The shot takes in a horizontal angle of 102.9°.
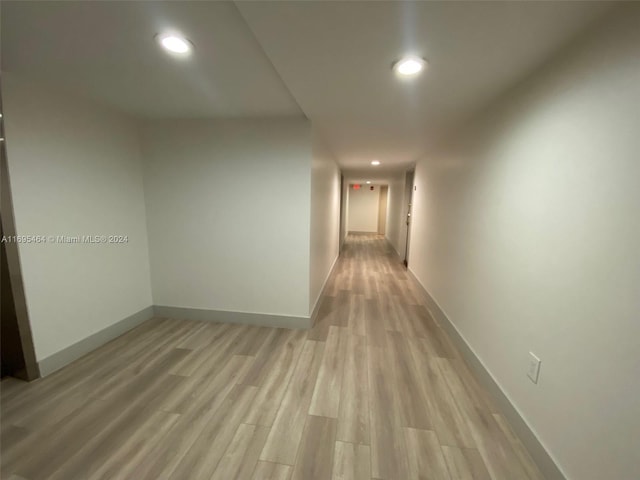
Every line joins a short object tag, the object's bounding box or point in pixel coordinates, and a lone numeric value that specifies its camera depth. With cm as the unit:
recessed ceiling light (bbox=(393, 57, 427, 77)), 143
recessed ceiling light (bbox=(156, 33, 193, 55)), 133
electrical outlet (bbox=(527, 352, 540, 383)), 143
